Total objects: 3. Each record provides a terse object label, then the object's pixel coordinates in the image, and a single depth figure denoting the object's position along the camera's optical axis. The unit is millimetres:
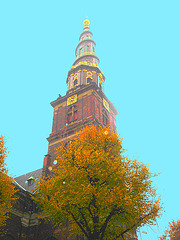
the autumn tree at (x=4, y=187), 15721
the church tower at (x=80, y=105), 29344
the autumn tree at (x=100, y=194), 13750
